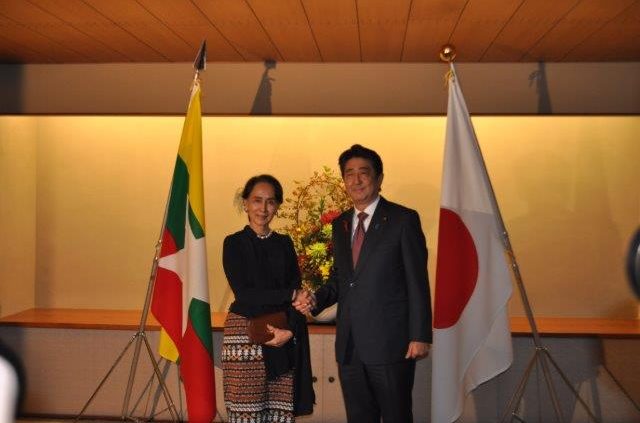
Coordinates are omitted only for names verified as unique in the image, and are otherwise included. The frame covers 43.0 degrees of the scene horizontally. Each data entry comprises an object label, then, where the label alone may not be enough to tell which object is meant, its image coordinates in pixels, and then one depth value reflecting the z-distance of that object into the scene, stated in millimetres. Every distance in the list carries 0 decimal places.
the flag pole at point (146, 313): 4109
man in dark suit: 3309
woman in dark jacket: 3561
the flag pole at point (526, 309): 3879
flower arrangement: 4938
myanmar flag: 4039
